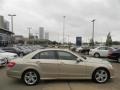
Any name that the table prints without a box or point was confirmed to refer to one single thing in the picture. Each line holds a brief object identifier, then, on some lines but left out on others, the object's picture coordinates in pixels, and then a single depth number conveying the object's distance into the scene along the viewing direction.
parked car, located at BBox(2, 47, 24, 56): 10.83
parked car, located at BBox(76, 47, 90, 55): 17.68
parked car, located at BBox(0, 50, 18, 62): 6.84
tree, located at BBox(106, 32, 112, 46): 40.81
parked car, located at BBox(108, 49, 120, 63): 8.50
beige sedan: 3.71
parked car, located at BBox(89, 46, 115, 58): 11.76
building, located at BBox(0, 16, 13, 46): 25.22
